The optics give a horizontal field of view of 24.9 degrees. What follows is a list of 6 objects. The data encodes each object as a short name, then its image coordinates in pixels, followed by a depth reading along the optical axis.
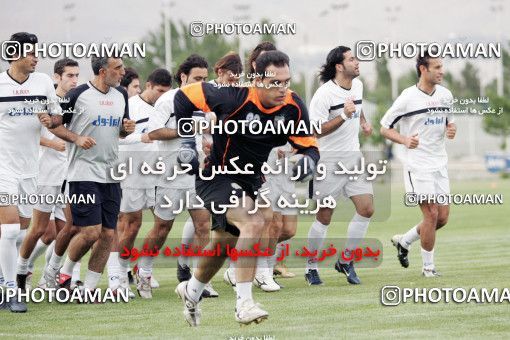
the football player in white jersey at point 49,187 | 12.92
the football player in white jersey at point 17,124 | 11.40
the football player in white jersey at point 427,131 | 13.86
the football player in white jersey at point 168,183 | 12.73
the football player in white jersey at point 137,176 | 12.84
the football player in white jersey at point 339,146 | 13.51
